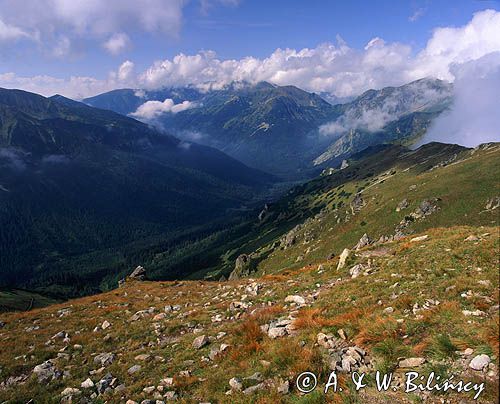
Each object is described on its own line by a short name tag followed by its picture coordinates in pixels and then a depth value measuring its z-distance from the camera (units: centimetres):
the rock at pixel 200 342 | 1789
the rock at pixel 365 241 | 10306
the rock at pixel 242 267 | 16688
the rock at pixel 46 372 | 1719
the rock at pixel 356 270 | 2483
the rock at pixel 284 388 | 1173
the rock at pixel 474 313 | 1252
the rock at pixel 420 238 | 2887
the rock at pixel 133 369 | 1630
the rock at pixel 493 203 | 9062
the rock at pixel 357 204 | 15831
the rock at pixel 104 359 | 1817
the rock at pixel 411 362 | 1091
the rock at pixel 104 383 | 1511
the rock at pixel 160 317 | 2516
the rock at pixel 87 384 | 1568
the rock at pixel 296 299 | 2180
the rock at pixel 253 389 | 1222
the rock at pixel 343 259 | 2881
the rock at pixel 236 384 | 1273
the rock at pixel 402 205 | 12128
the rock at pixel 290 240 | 17025
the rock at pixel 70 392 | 1522
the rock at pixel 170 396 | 1314
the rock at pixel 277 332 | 1652
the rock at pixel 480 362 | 972
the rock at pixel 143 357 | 1755
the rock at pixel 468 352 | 1046
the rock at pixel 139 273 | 8869
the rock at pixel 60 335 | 2378
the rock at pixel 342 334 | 1421
